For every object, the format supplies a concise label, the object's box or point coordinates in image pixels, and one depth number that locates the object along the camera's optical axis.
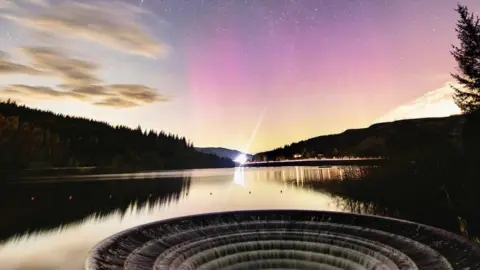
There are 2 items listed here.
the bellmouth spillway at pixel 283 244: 15.38
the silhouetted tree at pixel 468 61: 39.88
